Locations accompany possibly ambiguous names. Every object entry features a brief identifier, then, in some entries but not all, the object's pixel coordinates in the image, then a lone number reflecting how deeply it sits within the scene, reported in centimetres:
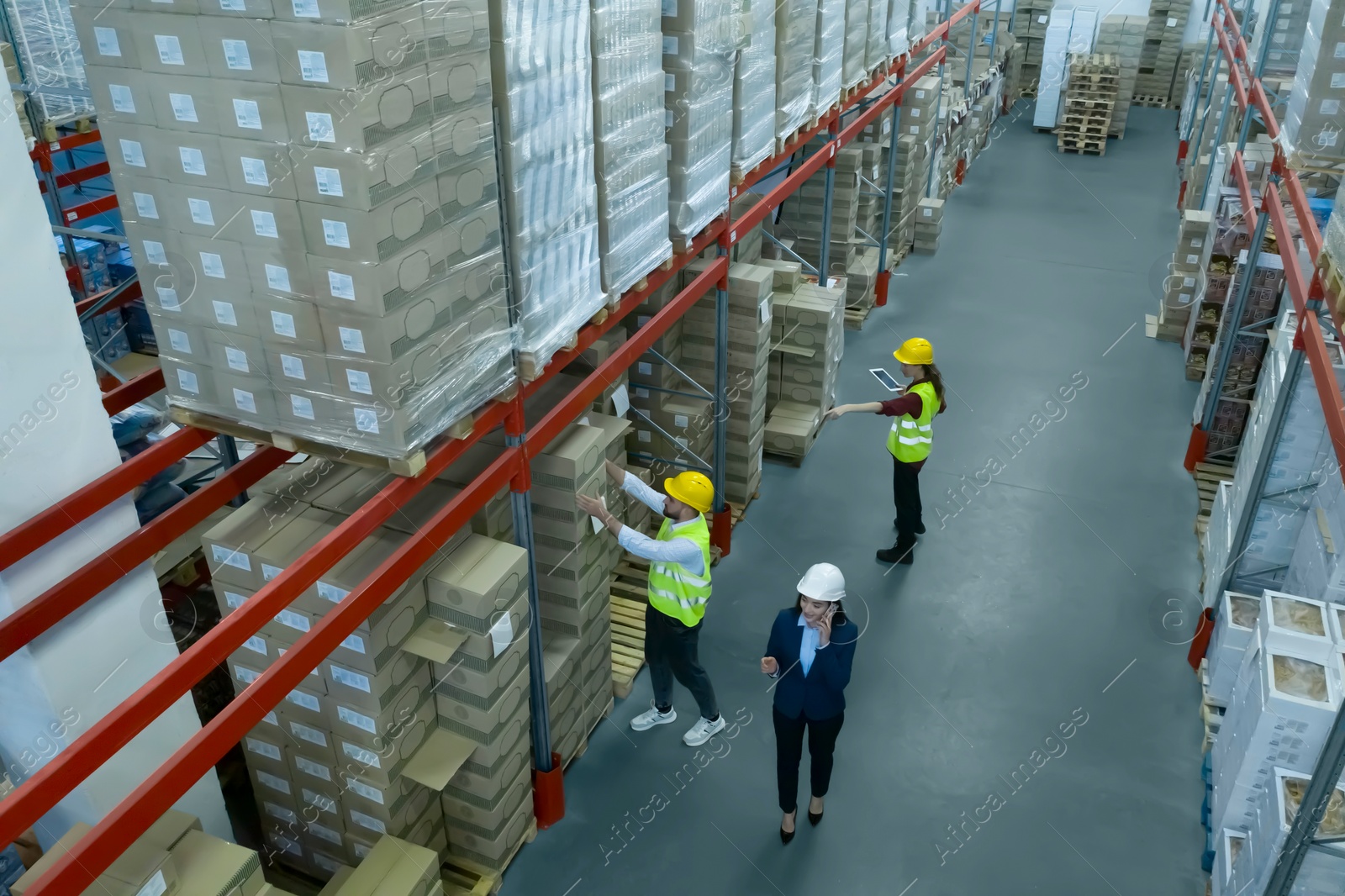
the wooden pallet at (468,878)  512
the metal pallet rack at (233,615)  278
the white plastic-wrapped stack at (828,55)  797
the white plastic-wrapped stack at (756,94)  660
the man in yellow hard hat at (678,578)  537
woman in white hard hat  467
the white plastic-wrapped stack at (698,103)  557
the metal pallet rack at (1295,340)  413
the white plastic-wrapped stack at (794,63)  720
